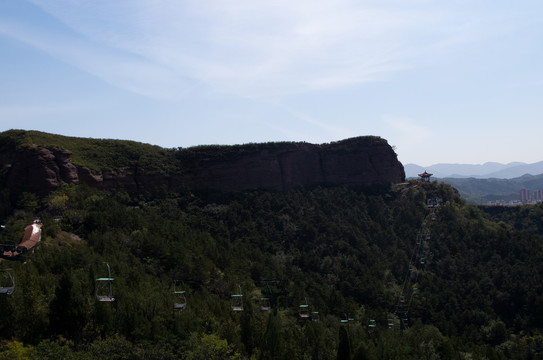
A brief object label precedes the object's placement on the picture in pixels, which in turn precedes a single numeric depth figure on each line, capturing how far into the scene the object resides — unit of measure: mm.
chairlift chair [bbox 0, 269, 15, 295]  35156
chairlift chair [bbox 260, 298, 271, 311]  49256
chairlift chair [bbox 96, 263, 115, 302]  37616
